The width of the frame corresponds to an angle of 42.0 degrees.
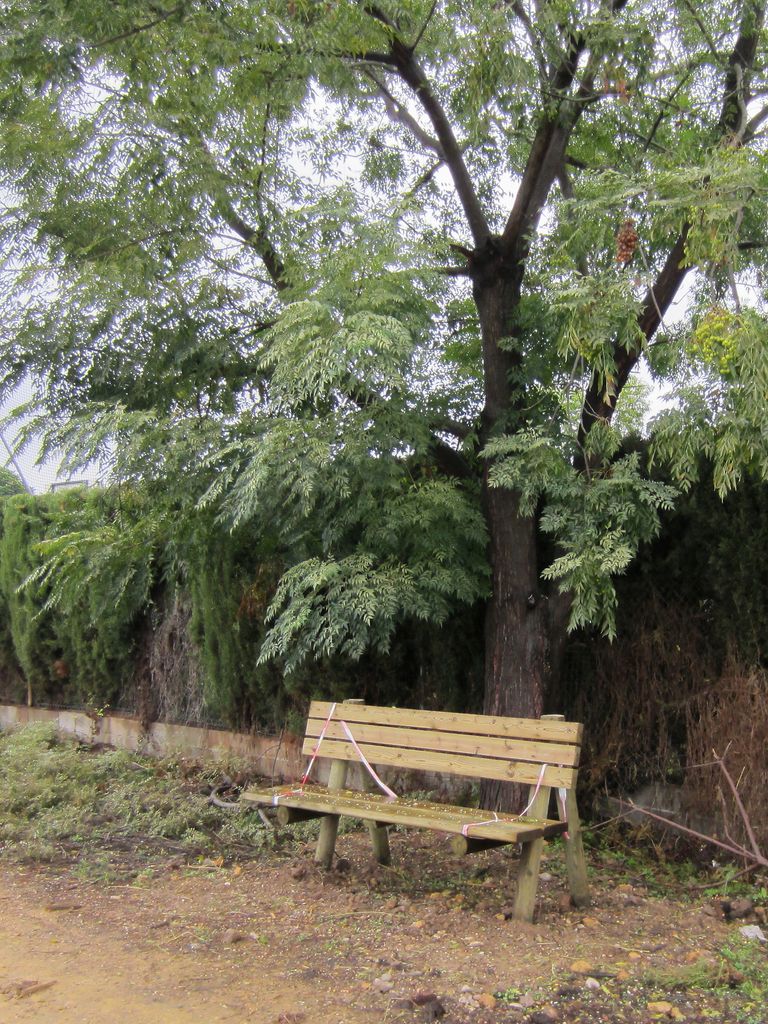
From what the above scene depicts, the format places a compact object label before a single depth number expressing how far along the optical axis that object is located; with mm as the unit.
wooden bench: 4996
